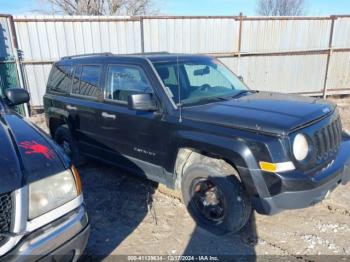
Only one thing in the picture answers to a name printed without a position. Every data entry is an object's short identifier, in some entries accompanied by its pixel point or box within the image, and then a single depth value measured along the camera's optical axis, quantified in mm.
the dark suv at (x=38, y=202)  1884
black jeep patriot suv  2732
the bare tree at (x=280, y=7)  39031
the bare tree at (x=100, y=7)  20766
